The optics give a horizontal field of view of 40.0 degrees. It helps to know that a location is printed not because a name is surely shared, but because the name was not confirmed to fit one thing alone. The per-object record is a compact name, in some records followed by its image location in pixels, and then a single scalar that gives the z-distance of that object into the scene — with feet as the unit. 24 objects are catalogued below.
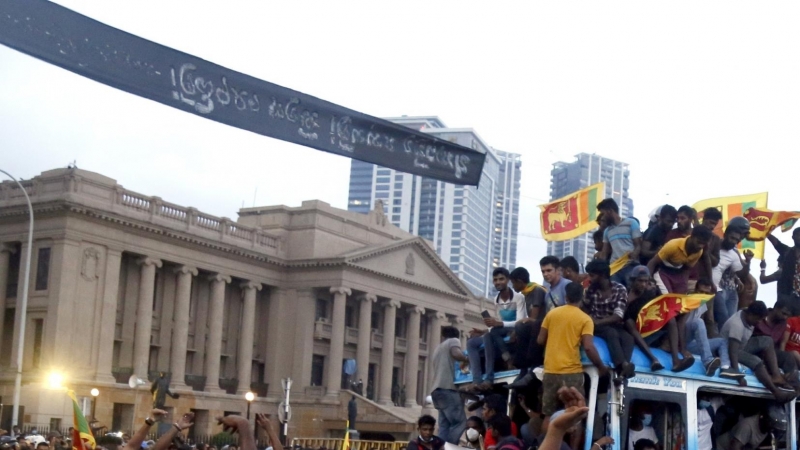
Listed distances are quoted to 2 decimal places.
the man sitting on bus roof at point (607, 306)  30.30
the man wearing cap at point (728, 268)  36.45
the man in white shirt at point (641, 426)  29.94
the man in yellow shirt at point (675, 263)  33.94
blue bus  28.94
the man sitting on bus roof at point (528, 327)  31.45
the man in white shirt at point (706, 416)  31.17
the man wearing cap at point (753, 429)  33.04
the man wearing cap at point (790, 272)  39.91
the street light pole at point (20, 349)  120.80
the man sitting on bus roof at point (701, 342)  32.40
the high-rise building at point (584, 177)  479.00
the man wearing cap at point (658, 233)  36.78
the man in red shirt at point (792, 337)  35.45
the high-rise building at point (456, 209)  563.07
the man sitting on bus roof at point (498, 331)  33.22
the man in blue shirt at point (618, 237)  36.78
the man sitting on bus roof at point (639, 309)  31.48
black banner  30.96
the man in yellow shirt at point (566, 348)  29.12
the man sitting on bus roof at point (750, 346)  33.30
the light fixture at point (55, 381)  133.47
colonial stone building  181.27
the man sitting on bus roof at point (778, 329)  34.73
